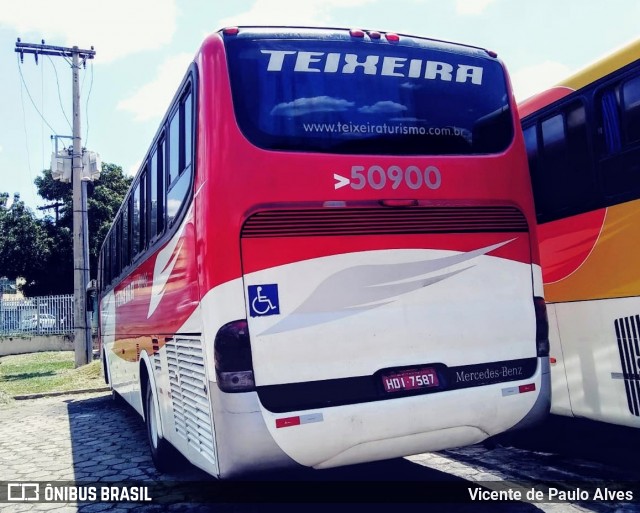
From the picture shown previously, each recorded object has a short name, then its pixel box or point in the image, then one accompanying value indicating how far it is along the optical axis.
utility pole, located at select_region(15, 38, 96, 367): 17.97
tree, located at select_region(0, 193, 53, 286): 29.98
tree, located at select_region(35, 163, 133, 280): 31.77
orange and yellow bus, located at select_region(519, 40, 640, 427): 5.01
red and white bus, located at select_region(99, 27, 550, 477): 3.88
